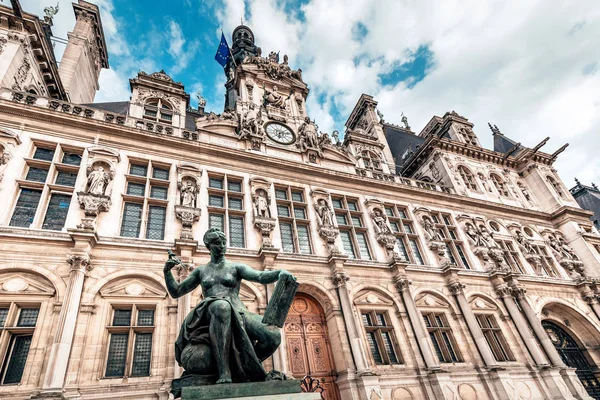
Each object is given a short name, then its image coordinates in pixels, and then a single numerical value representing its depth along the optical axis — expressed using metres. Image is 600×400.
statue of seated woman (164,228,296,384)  3.51
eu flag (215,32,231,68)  20.08
